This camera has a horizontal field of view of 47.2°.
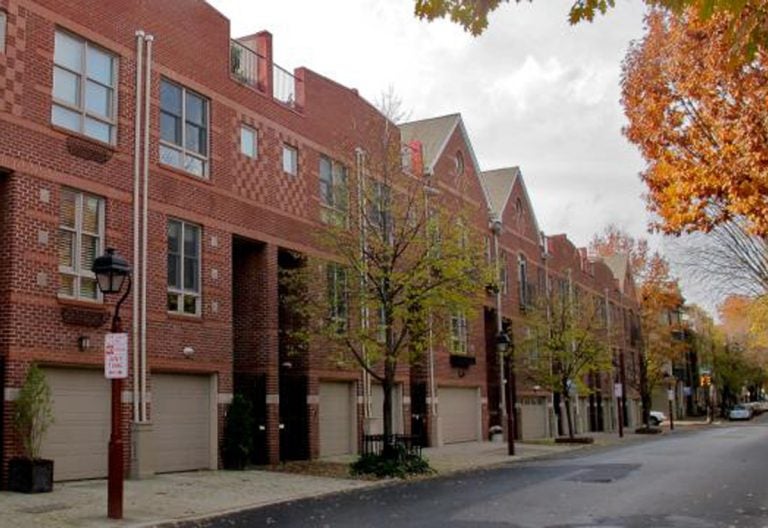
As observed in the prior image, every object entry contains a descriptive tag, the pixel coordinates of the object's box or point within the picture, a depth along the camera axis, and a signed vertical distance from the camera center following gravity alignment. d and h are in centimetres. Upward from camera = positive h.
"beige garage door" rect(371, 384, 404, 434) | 2719 -48
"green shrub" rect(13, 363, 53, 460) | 1502 -20
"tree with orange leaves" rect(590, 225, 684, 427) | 5512 +482
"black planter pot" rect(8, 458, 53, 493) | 1462 -123
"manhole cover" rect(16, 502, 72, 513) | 1268 -156
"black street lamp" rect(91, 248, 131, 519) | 1206 -3
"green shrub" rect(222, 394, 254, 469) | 2039 -92
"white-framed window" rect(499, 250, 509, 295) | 3950 +529
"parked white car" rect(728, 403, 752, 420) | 7394 -224
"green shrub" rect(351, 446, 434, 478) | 1931 -157
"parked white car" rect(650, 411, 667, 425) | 6200 -210
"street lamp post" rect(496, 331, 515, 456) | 2733 -57
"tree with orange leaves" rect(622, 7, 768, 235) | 987 +319
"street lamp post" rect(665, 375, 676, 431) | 5284 -11
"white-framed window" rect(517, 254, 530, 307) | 4231 +543
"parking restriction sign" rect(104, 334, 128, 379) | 1227 +59
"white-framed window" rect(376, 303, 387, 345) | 2061 +162
